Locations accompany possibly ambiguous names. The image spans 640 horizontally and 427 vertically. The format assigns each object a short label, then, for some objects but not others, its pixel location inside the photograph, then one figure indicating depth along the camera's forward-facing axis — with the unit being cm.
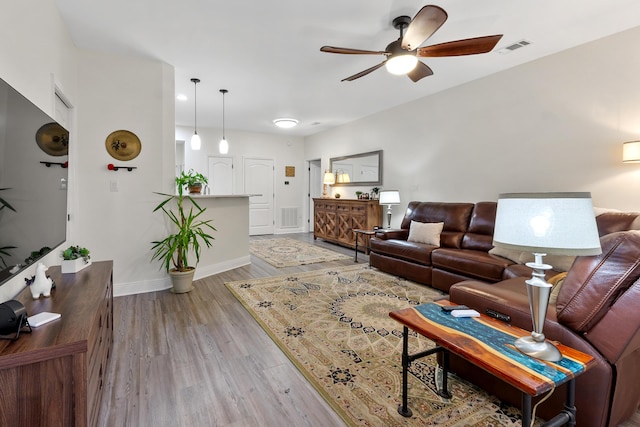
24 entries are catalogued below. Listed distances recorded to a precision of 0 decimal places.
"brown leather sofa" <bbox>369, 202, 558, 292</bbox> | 320
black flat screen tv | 117
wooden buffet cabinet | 576
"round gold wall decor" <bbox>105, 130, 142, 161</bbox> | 342
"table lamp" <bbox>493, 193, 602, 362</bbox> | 114
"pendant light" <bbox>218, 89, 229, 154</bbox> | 518
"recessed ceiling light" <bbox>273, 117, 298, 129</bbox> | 579
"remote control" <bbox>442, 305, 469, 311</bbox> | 168
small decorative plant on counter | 395
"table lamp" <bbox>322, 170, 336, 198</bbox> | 716
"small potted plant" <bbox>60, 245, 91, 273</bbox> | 202
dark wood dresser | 101
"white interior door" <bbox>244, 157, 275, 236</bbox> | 794
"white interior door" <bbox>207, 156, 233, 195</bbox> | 748
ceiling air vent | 318
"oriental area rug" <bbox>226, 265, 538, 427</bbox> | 167
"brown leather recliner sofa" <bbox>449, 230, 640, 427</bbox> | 130
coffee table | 110
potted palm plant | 350
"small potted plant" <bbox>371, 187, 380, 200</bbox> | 606
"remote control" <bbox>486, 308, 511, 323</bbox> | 165
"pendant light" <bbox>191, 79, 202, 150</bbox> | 429
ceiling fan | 213
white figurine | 152
